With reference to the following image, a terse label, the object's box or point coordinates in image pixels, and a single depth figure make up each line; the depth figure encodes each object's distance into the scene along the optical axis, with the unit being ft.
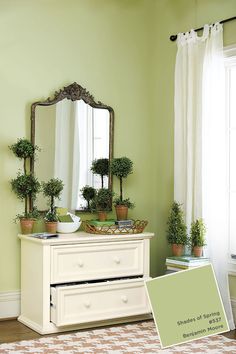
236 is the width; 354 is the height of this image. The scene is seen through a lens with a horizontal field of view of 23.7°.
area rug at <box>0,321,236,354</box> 12.21
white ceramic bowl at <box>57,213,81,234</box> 14.93
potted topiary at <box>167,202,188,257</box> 15.01
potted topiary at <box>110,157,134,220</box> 15.75
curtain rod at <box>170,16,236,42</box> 14.28
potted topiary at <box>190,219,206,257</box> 14.44
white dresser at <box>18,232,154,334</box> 13.62
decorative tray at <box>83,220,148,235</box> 14.84
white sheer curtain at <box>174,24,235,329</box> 14.33
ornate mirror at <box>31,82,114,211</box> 15.17
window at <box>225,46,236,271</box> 14.71
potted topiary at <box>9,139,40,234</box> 14.44
